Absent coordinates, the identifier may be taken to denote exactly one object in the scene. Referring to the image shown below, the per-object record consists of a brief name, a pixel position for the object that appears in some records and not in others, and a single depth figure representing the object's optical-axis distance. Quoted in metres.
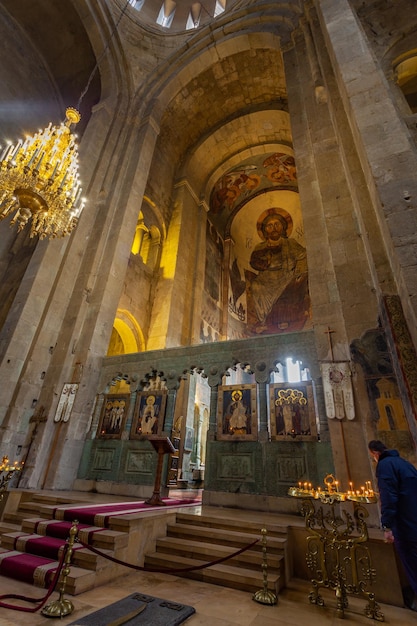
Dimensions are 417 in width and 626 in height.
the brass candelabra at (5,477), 4.61
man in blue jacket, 2.51
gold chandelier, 5.52
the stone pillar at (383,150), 3.54
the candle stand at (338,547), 2.47
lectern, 4.87
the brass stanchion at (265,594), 2.58
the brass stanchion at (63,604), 2.14
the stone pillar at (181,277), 11.23
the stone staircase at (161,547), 2.84
